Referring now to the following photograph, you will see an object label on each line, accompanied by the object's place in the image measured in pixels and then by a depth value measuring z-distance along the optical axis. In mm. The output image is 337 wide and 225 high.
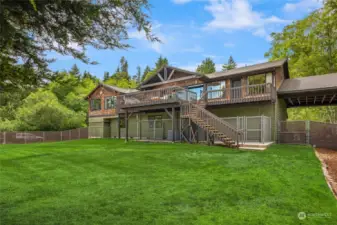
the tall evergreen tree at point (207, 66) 56534
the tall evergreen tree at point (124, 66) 76938
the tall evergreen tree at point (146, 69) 70450
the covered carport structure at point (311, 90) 14203
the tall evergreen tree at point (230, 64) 56906
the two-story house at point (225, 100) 14430
